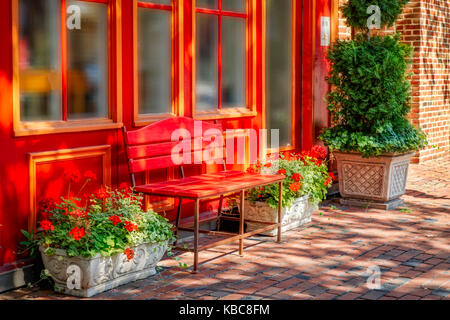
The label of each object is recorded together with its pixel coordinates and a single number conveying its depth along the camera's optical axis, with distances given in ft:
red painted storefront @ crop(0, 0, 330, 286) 18.01
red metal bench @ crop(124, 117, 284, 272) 20.17
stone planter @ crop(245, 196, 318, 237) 24.25
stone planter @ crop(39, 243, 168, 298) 17.35
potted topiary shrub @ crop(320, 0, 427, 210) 28.43
